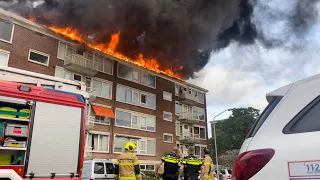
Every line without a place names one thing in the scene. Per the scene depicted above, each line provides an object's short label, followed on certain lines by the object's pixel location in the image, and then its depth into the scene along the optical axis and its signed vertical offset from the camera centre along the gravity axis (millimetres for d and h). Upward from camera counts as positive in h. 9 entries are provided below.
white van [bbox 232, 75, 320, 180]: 1880 +103
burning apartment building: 20953 +6376
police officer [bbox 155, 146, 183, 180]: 7828 -310
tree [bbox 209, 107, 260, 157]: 55594 +5330
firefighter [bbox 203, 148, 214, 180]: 7672 -273
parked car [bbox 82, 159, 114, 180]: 11269 -574
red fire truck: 4555 +347
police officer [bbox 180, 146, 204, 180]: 7711 -301
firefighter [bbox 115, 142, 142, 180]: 6230 -230
